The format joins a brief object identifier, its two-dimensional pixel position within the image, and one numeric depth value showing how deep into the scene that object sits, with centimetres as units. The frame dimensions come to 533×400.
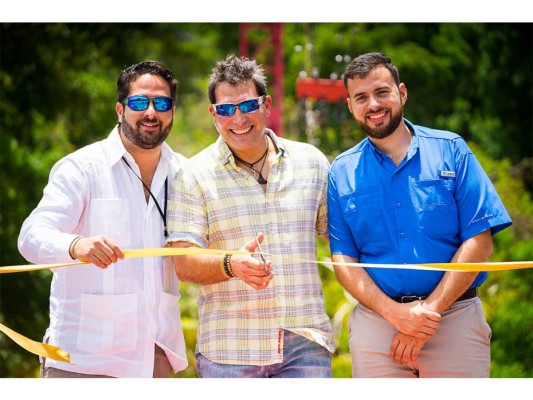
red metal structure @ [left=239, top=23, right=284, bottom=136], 2380
